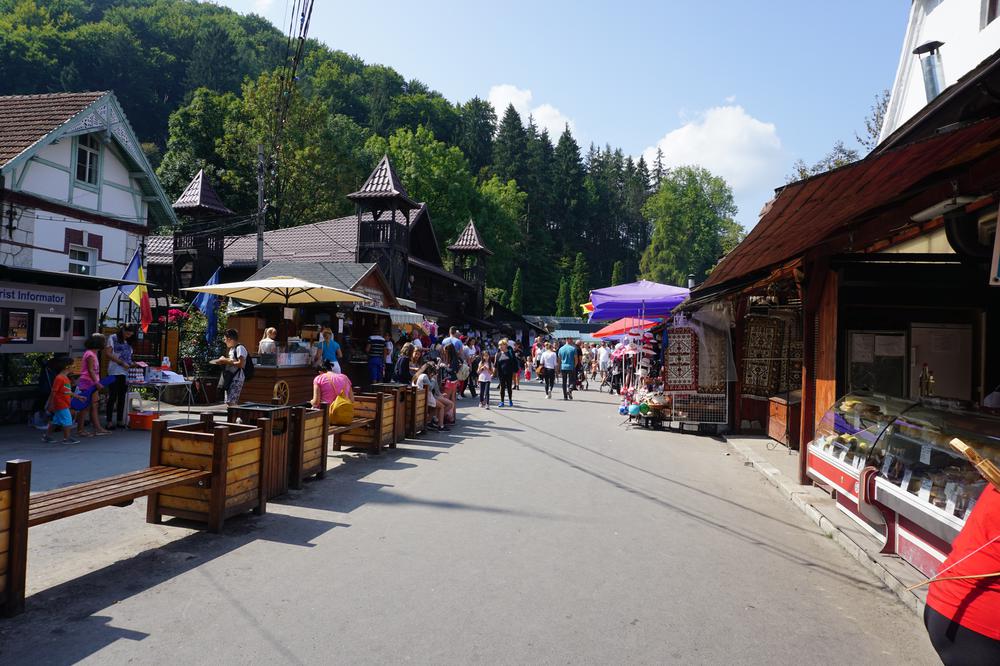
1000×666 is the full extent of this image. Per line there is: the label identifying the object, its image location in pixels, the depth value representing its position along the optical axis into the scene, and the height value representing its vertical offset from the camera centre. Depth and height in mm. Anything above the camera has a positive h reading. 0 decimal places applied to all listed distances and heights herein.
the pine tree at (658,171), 97938 +29247
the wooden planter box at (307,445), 7082 -1174
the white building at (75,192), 16109 +4252
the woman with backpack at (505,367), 17609 -450
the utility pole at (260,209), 18656 +4080
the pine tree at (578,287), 73375 +7718
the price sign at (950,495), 4359 -914
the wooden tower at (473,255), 43719 +6783
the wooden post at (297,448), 7074 -1179
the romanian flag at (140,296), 14266 +996
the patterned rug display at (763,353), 13164 +140
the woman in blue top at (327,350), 15055 -122
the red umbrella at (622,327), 20125 +947
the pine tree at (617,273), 77962 +10244
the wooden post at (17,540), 3746 -1237
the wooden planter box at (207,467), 5445 -1122
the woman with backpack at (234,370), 11508 -523
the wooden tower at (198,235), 29167 +4982
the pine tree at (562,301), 72625 +5978
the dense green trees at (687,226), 74562 +16095
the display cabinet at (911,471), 4410 -873
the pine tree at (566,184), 83625 +22540
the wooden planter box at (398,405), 10234 -962
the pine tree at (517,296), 69188 +6090
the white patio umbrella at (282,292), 13492 +1170
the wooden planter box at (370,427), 9414 -1213
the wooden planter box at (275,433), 6586 -970
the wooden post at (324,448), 7613 -1255
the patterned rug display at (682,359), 13492 -54
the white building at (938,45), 9391 +5518
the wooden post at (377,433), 9391 -1294
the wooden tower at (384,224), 28891 +5800
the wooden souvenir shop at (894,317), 4449 +664
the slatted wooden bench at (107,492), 4160 -1151
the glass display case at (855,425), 6020 -650
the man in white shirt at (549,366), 21127 -459
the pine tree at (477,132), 79750 +29481
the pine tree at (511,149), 80250 +26317
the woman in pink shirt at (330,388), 9094 -626
